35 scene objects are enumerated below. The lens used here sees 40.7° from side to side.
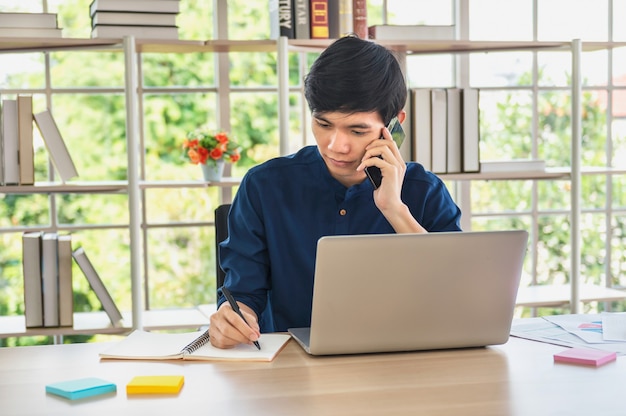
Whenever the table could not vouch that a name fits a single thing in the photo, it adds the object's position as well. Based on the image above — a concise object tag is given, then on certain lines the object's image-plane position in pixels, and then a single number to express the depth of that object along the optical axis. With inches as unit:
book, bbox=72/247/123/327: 117.2
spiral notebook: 59.3
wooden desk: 48.4
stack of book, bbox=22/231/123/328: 115.3
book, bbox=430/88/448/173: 124.7
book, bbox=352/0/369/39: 118.7
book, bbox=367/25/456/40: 119.9
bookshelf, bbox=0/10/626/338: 112.1
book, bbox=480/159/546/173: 127.3
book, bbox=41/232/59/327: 115.3
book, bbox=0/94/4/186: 113.7
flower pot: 119.8
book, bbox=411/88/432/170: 124.1
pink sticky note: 57.6
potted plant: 119.3
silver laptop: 56.1
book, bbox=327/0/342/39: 118.6
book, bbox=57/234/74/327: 115.6
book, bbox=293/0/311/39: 117.5
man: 74.7
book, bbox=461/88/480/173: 125.6
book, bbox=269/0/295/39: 117.0
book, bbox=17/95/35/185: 113.5
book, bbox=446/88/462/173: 125.6
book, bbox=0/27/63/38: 110.4
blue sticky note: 50.9
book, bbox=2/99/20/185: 113.5
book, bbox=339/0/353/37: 118.5
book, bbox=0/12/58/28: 110.5
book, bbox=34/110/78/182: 114.7
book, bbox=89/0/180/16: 112.4
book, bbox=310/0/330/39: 117.8
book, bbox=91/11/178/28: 112.7
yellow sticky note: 51.5
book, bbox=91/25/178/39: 112.7
